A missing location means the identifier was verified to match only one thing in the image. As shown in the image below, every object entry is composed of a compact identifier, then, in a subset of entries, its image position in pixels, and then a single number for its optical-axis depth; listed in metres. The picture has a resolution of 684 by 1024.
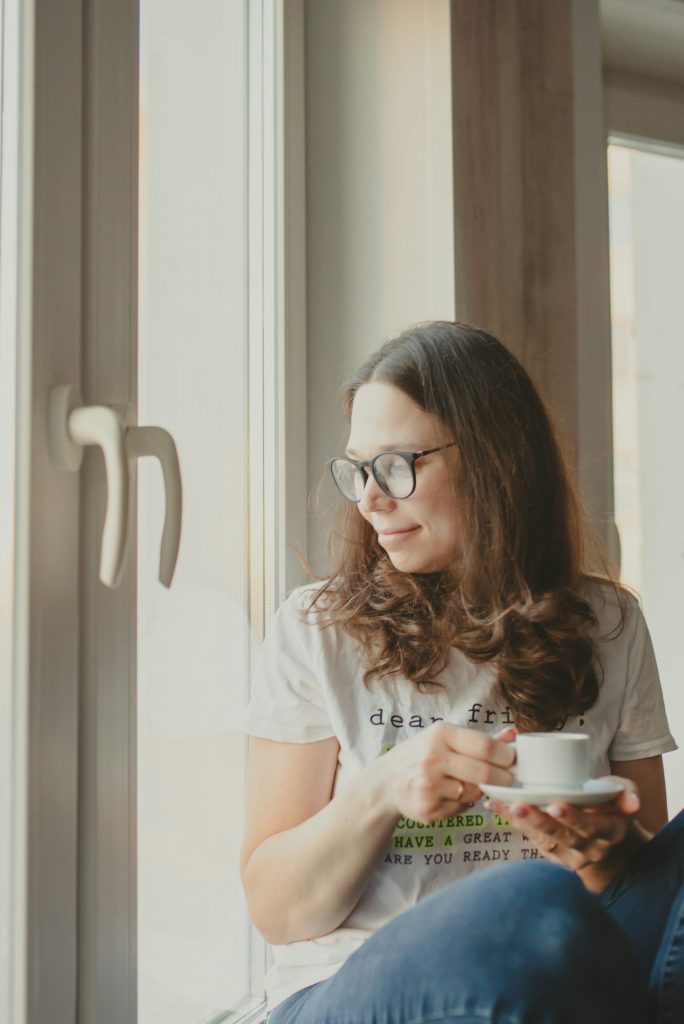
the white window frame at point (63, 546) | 0.94
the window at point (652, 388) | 2.29
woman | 1.01
